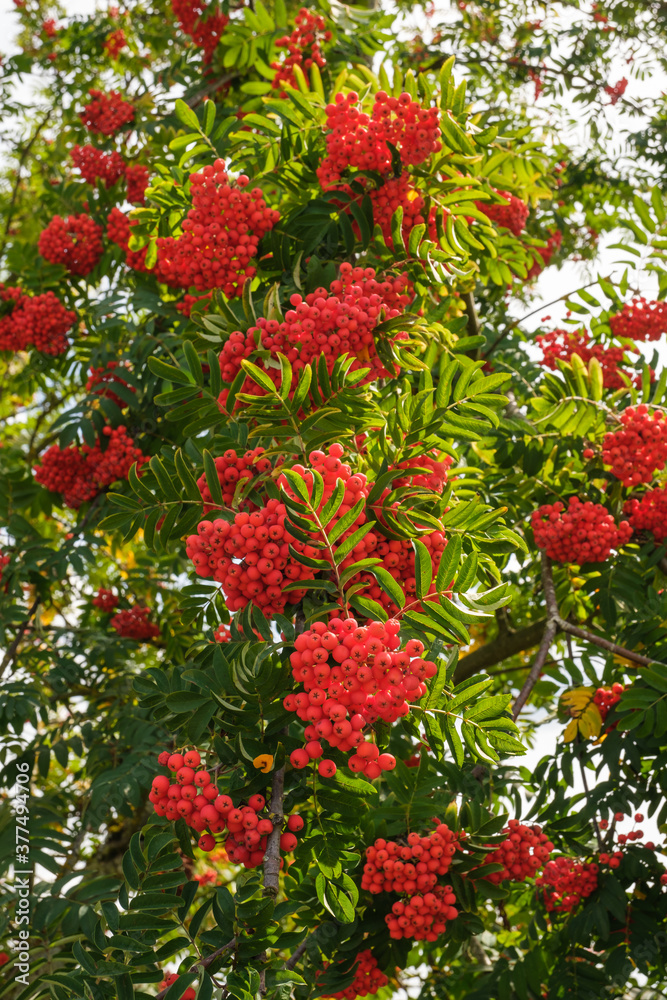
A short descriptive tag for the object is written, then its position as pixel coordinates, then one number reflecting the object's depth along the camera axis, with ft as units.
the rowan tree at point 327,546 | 5.30
